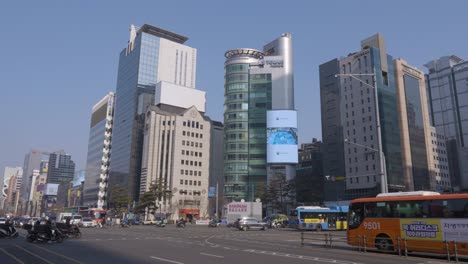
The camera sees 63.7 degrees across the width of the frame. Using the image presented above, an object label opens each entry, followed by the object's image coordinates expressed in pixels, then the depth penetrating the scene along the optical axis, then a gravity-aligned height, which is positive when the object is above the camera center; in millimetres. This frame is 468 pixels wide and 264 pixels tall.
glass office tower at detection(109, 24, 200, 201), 143875 +54586
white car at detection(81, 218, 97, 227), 60506 -1863
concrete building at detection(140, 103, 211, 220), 130250 +20455
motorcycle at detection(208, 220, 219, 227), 72194 -2047
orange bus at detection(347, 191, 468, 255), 17844 -362
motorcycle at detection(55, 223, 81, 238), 29228 -1484
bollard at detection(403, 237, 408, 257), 18472 -1468
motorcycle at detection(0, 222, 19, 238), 28986 -1576
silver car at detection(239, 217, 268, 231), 51406 -1465
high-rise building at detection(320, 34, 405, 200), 109625 +27795
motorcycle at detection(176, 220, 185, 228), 67450 -2061
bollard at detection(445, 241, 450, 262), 16662 -1514
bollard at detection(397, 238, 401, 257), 18859 -1469
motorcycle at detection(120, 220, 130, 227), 64637 -2034
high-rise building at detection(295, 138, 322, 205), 96500 +6226
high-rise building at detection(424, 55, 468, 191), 158500 +48782
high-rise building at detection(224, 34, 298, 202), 122750 +31836
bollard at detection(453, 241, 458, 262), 16578 -1485
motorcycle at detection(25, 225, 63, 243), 24156 -1508
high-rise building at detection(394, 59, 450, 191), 120438 +28252
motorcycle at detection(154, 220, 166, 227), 69725 -2169
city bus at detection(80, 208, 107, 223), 77312 -568
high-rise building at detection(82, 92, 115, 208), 163375 +24830
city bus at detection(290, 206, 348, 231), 49469 -530
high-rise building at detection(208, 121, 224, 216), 156000 +23786
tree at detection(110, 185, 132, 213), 112106 +3967
